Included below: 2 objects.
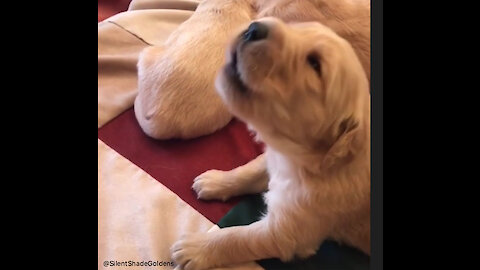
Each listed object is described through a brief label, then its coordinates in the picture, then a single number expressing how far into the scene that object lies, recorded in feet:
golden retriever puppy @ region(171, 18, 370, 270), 1.79
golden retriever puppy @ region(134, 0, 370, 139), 2.31
